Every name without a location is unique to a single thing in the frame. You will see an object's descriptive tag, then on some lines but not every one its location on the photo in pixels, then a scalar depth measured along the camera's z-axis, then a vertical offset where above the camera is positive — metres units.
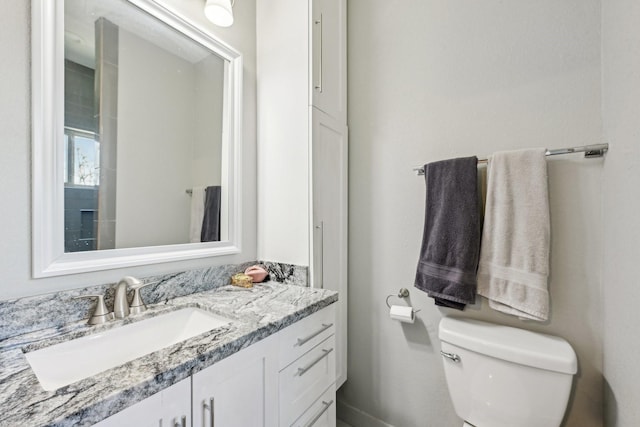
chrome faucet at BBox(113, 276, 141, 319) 0.87 -0.28
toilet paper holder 1.37 -0.42
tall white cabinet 1.29 +0.39
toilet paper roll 1.29 -0.50
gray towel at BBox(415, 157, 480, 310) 1.09 -0.10
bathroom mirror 0.80 +0.30
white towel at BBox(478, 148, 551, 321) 0.99 -0.09
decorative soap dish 1.27 -0.33
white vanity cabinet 0.61 -0.52
